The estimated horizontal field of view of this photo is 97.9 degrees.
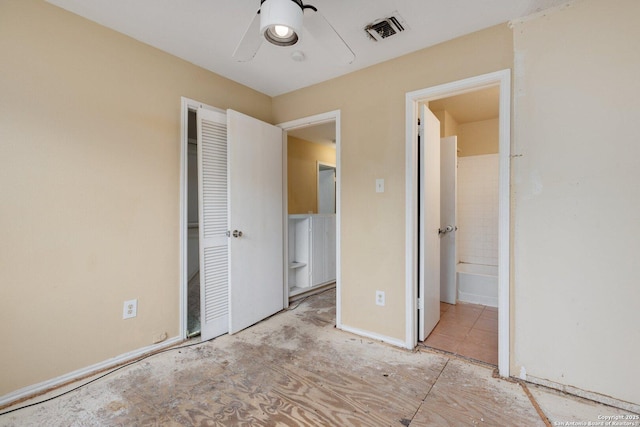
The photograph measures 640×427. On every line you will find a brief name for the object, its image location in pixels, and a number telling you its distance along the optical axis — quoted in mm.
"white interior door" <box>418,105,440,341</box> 2252
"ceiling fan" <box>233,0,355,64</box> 1229
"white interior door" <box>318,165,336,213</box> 5340
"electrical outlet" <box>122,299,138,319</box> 2010
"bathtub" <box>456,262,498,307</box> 3154
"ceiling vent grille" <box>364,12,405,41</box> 1816
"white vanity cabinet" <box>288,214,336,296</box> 3668
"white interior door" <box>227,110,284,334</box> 2473
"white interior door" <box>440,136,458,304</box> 3168
